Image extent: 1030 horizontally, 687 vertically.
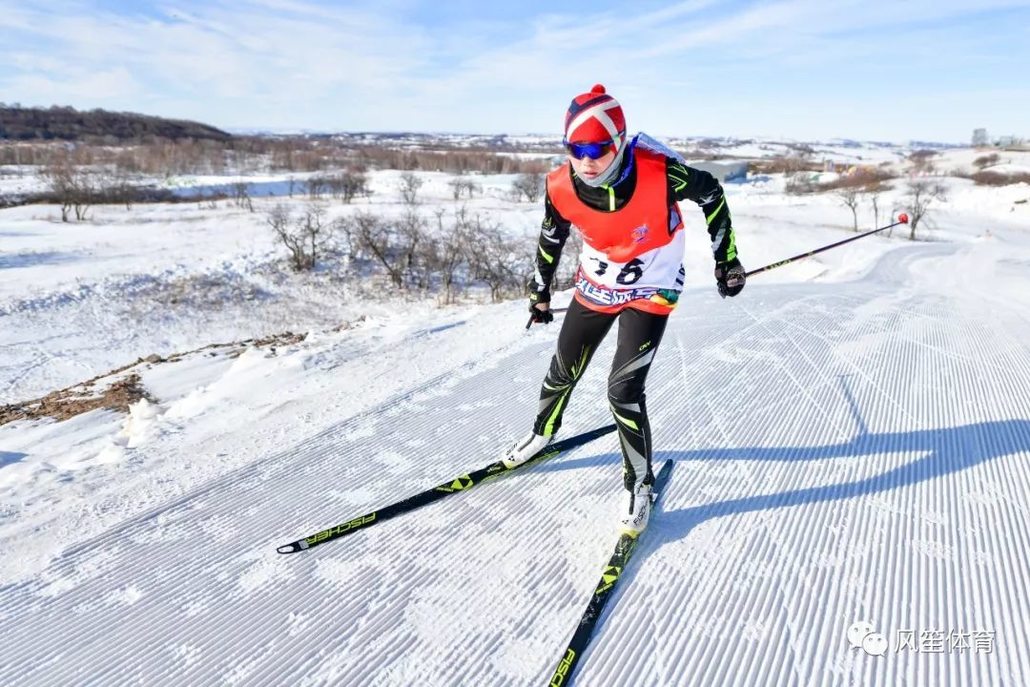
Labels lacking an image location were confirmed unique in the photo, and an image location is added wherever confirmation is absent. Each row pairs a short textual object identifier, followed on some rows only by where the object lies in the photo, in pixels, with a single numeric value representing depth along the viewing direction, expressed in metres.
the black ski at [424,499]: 2.67
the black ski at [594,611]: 2.05
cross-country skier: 2.57
